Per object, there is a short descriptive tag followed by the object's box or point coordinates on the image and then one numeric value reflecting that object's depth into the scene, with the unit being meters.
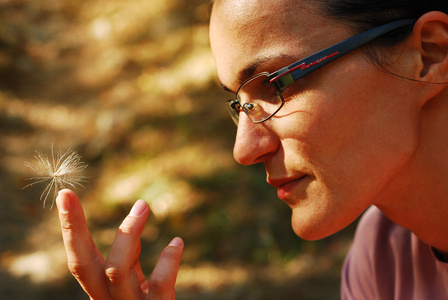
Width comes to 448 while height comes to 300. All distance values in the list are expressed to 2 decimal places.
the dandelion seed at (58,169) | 0.74
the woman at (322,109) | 0.69
